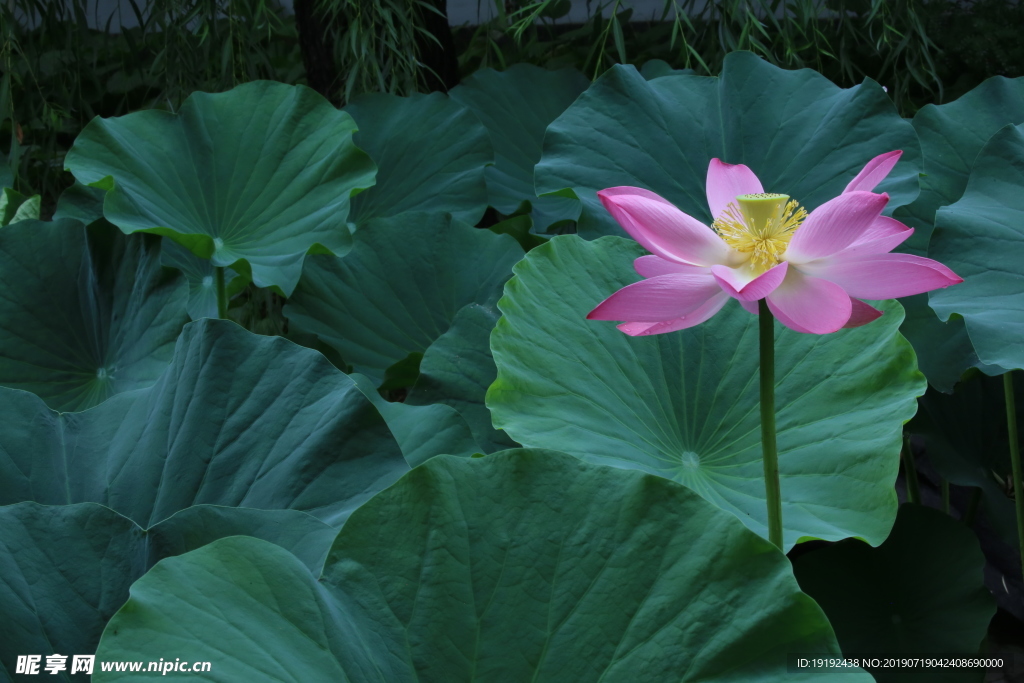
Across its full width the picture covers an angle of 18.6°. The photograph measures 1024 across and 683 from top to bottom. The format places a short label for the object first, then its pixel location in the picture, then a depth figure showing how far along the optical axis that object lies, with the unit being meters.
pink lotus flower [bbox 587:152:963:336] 1.68
